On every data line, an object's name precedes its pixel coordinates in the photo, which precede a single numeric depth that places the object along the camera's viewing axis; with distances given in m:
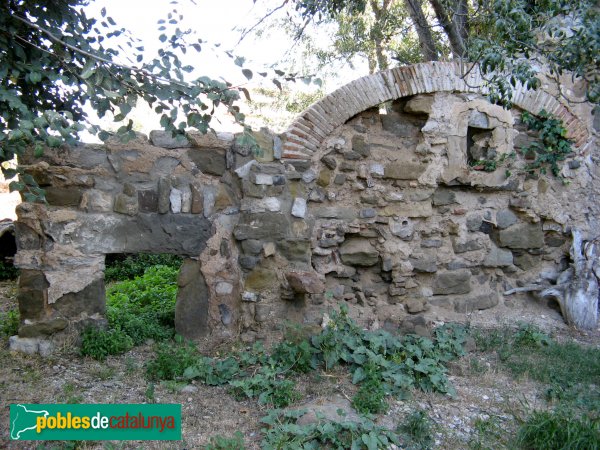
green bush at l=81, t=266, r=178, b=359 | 3.64
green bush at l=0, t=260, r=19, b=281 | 6.16
